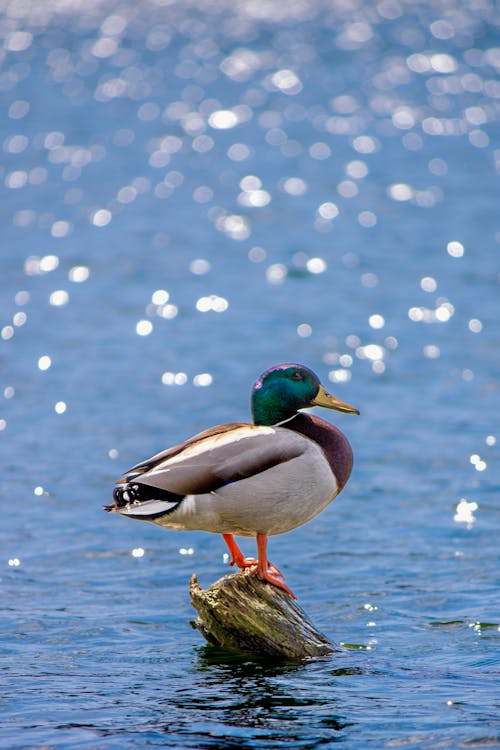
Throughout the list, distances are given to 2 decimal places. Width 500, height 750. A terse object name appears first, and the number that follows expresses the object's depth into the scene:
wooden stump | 16.81
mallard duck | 15.62
